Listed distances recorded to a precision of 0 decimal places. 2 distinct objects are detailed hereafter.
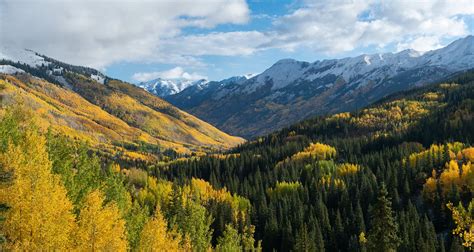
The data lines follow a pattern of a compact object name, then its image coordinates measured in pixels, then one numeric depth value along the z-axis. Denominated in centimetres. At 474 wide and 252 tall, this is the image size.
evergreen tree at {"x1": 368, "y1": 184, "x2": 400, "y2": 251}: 6169
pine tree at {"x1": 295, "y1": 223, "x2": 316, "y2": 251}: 12504
